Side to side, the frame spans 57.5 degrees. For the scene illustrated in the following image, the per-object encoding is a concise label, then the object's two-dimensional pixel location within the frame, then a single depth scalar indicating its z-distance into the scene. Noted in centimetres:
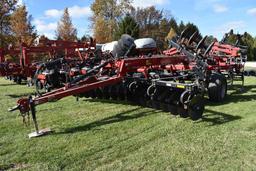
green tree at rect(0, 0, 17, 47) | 2115
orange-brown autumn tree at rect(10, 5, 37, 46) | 2073
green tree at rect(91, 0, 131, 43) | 2511
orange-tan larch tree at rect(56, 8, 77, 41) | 2427
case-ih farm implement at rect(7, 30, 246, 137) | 400
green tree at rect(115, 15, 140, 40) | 2511
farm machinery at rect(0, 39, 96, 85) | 876
